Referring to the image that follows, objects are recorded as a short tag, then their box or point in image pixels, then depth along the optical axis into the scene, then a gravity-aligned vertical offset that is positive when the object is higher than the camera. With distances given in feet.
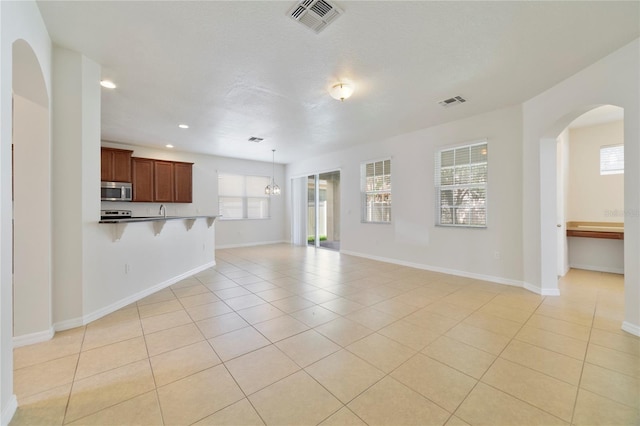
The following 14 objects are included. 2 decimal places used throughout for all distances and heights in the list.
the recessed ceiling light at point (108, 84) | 10.55 +5.58
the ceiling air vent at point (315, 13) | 6.41 +5.33
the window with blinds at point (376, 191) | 19.40 +1.68
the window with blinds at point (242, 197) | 26.02 +1.75
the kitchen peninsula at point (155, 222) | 9.65 -0.40
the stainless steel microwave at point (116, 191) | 18.63 +1.72
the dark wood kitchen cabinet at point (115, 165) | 18.74 +3.73
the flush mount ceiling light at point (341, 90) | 10.39 +5.09
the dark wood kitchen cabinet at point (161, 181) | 20.30 +2.80
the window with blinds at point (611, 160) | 15.60 +3.20
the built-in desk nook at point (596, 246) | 15.06 -2.22
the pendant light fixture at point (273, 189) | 23.76 +2.29
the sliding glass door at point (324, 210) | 27.27 +0.29
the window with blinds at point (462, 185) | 14.44 +1.59
